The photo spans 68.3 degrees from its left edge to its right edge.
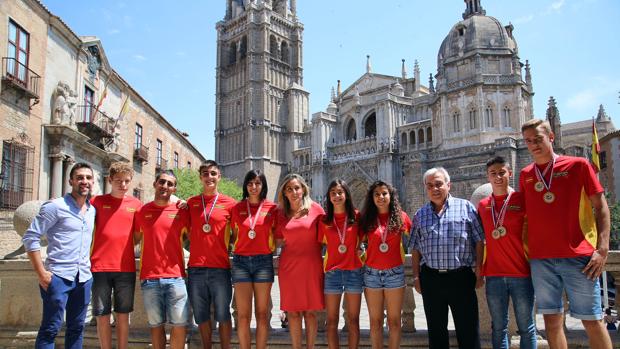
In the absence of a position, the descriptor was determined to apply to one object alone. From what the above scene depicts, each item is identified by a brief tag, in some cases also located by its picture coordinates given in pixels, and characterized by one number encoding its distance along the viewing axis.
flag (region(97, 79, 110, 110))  18.15
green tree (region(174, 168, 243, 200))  26.09
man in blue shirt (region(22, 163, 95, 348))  3.98
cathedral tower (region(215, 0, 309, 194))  51.56
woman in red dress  4.32
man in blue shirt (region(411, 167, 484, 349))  3.88
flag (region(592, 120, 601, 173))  15.69
